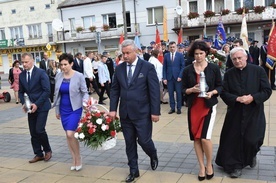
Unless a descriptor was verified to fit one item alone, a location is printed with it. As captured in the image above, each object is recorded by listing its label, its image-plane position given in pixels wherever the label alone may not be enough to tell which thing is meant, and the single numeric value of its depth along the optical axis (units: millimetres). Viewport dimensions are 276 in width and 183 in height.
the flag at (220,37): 13258
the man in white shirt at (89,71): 11680
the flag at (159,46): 11711
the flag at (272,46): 10633
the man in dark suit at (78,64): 12688
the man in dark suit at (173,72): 8664
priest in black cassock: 4129
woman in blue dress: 4793
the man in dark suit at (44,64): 13047
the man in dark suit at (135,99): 4211
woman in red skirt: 4082
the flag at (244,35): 11224
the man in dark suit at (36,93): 5246
